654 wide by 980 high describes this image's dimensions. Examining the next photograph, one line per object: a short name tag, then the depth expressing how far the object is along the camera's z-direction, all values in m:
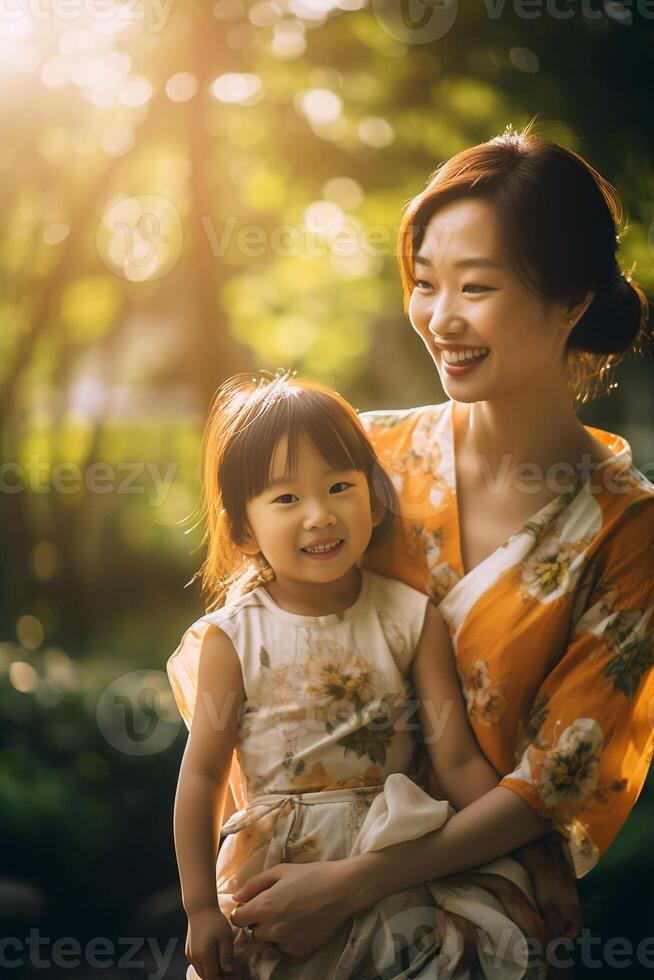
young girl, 2.55
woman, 2.58
